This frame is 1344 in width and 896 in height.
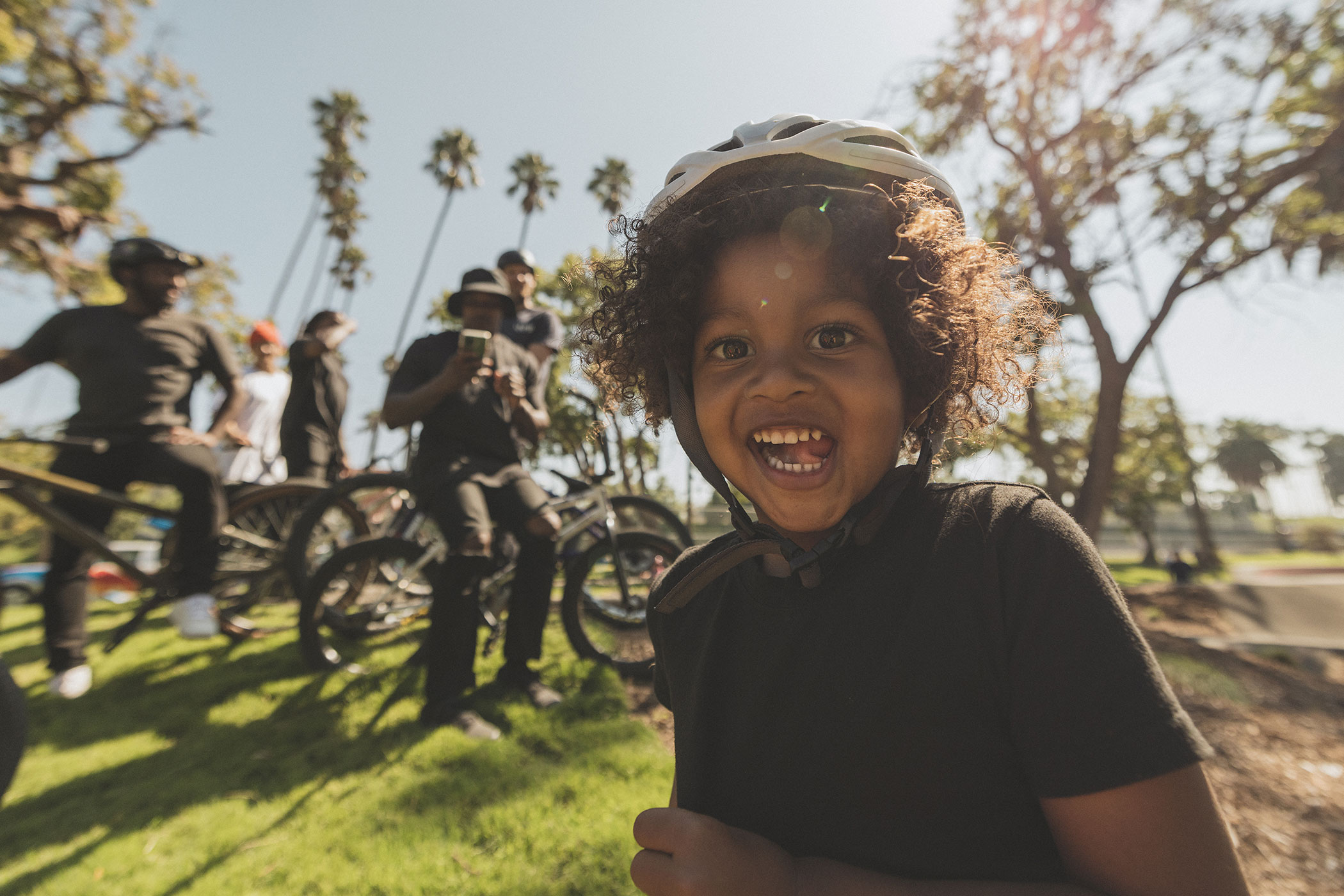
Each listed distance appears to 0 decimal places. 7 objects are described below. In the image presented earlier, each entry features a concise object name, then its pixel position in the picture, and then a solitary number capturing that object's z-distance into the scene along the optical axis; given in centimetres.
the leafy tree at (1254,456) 7944
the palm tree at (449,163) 2792
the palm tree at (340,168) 2691
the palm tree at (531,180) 2683
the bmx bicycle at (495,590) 407
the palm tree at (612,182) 2620
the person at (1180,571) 2192
